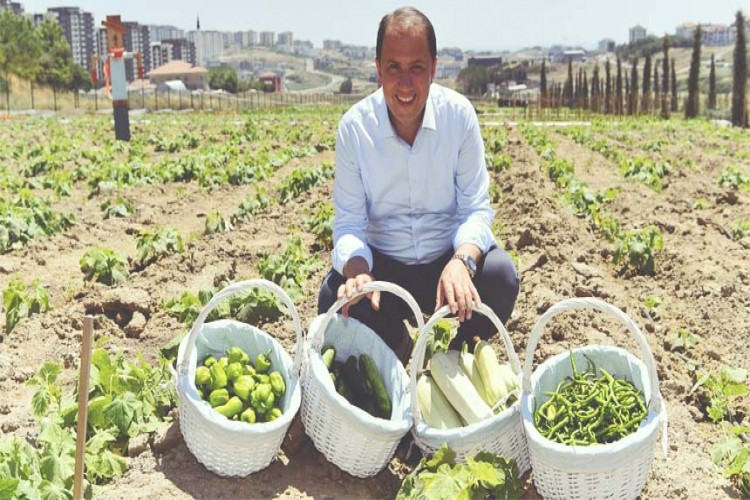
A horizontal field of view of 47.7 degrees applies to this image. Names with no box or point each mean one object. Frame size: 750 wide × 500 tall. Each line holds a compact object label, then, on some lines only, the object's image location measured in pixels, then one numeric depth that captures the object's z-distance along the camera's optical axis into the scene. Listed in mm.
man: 3760
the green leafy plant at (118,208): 8695
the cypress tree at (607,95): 48138
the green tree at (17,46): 55219
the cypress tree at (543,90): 51209
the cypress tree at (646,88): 47581
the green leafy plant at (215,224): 7922
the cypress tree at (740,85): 40250
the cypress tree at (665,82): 43919
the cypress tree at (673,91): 50397
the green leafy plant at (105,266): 6164
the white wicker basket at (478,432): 3064
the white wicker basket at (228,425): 3029
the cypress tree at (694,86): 43812
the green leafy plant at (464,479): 2820
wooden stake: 2518
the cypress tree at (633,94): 46938
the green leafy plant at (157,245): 6781
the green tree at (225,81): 118438
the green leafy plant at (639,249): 6395
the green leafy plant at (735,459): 3271
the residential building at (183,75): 130250
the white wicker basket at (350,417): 3092
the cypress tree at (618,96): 47181
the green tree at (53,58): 61138
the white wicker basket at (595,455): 2834
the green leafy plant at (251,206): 8656
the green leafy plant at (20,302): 5098
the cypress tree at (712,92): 49000
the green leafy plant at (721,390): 3939
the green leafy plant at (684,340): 4859
